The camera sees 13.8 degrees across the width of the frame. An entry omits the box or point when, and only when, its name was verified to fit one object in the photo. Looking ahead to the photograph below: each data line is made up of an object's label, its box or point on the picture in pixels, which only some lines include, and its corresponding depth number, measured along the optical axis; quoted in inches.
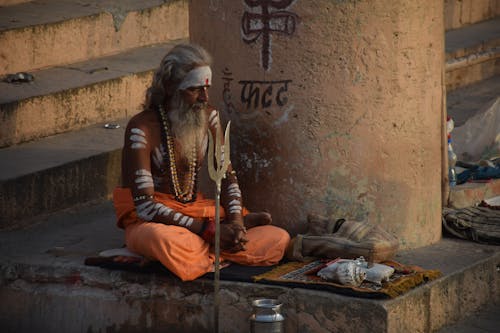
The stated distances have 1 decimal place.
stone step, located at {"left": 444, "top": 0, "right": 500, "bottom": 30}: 873.7
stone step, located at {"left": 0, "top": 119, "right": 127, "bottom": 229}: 522.7
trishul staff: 393.5
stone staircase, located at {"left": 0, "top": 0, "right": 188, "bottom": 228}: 541.7
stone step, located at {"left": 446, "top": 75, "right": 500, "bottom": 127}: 747.0
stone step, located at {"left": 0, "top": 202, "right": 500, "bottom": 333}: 411.5
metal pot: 387.4
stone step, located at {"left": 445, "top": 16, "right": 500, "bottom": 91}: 805.8
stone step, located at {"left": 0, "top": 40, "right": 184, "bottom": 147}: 577.1
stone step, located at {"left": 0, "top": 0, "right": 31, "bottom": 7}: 665.7
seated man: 431.2
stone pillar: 456.6
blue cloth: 576.4
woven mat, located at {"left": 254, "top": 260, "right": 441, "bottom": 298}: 408.5
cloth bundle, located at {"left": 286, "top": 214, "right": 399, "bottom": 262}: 440.3
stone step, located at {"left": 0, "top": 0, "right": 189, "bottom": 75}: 621.3
